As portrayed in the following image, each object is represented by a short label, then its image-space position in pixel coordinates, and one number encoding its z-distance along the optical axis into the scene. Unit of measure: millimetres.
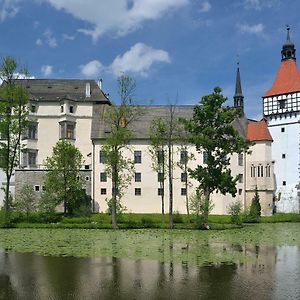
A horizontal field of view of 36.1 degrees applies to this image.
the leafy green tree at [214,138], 42188
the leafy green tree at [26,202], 48206
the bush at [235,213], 46781
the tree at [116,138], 43488
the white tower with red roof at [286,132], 69000
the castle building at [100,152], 60438
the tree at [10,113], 43781
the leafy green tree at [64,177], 50250
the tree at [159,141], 48894
